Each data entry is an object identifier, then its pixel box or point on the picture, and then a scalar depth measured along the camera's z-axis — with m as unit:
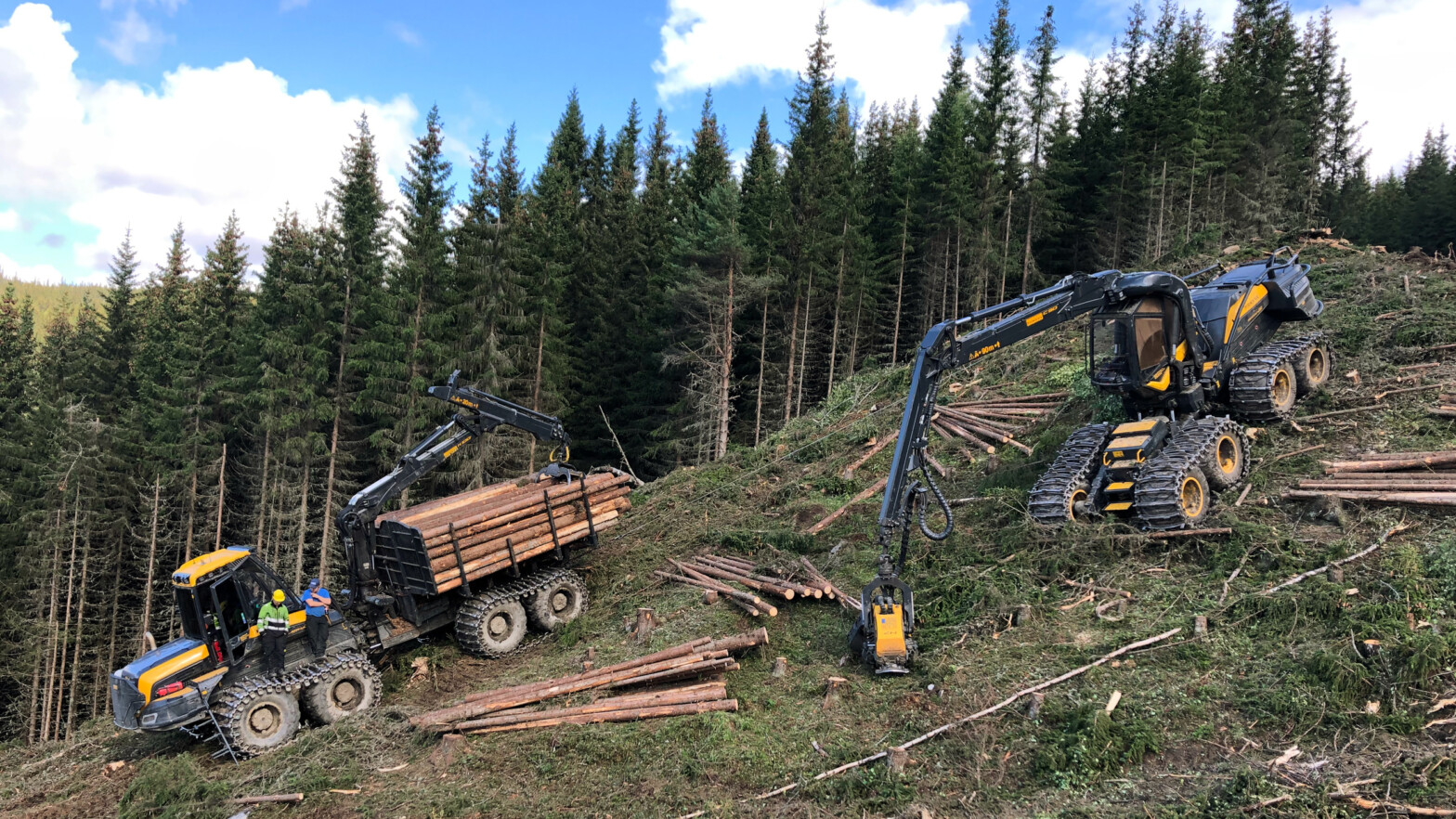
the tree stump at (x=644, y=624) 12.30
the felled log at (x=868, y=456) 17.53
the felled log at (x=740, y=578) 12.02
